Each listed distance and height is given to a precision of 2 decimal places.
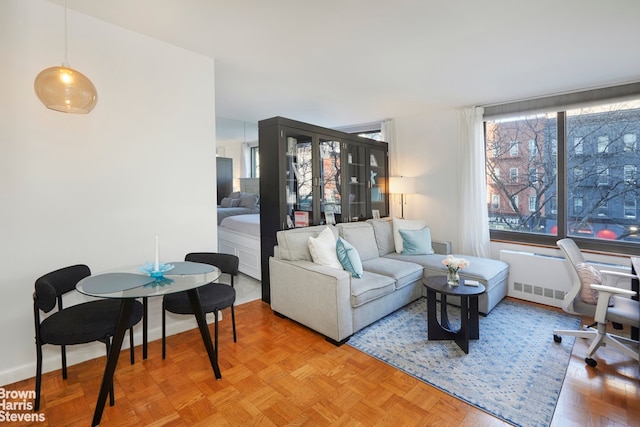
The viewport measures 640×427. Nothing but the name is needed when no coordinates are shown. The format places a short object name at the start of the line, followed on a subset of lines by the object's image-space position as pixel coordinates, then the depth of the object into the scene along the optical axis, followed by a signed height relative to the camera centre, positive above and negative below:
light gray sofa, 2.67 -0.76
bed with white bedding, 4.29 -0.49
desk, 2.55 -0.72
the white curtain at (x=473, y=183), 4.14 +0.32
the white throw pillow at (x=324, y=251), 3.04 -0.46
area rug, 1.92 -1.24
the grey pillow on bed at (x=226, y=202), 5.87 +0.13
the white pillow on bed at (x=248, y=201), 5.53 +0.14
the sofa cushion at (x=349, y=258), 3.04 -0.54
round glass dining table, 1.72 -0.48
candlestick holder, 2.03 -0.42
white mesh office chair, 2.19 -0.81
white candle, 2.04 -0.38
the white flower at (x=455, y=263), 2.69 -0.53
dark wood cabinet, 3.48 +0.39
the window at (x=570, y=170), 3.37 +0.41
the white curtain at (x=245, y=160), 6.37 +1.04
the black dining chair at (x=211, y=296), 2.29 -0.71
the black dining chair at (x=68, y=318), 1.74 -0.69
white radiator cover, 3.46 -0.87
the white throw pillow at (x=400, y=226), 4.23 -0.30
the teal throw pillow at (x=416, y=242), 4.04 -0.50
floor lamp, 4.71 +0.33
